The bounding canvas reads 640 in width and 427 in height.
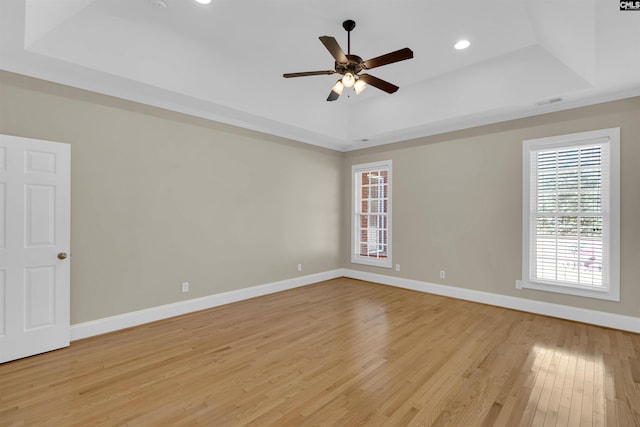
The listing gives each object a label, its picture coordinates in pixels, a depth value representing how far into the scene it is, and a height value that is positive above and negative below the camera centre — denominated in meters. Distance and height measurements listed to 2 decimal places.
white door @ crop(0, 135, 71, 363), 2.78 -0.33
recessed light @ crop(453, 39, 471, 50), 3.57 +2.10
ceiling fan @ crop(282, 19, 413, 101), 2.64 +1.44
